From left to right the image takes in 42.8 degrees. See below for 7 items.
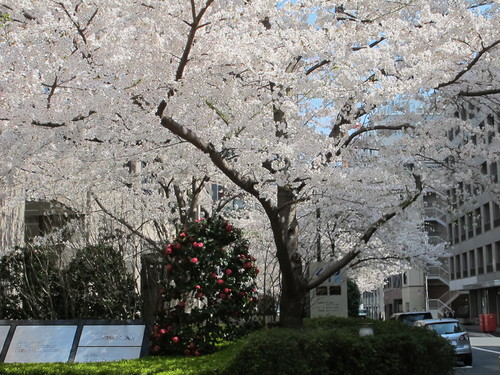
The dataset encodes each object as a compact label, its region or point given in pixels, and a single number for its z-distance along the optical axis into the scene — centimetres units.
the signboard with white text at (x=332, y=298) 1694
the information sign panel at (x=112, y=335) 1147
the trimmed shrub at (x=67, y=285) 1476
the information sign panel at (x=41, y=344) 1131
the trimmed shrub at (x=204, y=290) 1111
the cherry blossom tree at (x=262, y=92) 866
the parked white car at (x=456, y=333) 1728
